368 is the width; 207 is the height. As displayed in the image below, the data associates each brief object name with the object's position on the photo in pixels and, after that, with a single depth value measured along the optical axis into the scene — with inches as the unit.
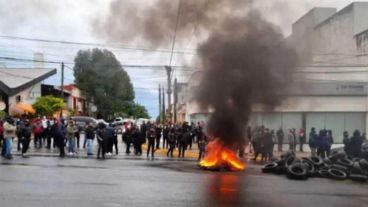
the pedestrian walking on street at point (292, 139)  1098.1
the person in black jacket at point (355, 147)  769.6
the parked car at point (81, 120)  1797.9
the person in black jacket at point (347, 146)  778.3
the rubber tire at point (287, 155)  706.1
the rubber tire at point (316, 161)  697.6
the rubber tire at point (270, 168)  688.4
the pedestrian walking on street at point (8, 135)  762.8
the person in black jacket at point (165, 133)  1057.5
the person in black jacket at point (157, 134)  1070.6
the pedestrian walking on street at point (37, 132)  1075.3
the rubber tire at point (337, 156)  719.1
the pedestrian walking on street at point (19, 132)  879.7
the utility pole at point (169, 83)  1575.0
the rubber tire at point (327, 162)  711.2
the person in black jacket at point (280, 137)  1118.9
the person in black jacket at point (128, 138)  1011.9
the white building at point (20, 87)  1707.7
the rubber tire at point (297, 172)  633.6
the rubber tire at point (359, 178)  638.2
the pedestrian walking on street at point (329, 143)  915.7
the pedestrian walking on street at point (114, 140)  917.5
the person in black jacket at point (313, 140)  954.0
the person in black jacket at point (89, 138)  916.0
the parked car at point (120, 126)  2121.1
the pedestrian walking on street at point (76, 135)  976.5
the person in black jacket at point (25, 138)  837.4
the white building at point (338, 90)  1423.5
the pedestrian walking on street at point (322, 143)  919.0
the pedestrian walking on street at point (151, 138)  928.5
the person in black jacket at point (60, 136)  862.5
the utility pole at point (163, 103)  2759.4
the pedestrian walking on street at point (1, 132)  874.1
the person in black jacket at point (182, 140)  941.8
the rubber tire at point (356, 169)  654.5
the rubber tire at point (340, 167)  672.3
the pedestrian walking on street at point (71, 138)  914.7
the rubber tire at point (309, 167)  671.1
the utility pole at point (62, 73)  2062.0
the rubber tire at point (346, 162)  683.2
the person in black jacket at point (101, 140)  868.6
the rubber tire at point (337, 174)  656.4
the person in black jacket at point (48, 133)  1047.6
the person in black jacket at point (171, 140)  970.1
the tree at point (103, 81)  1459.2
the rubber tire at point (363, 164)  666.0
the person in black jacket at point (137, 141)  980.6
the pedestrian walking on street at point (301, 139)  1166.8
